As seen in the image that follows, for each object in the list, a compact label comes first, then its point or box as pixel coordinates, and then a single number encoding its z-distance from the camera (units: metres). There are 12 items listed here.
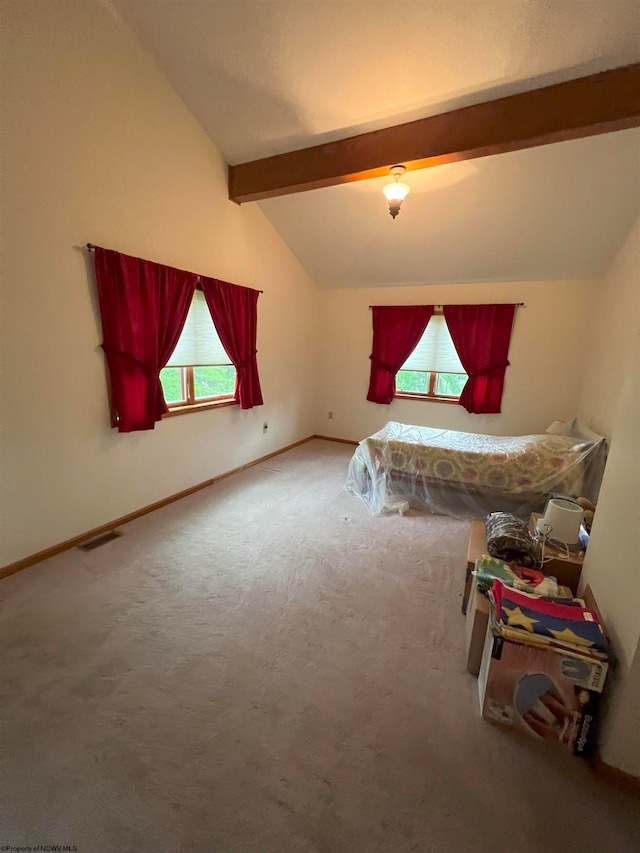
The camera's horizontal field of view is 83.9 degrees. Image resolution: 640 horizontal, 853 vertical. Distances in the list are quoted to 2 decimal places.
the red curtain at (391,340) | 4.64
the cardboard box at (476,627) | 1.50
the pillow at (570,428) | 3.54
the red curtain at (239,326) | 3.32
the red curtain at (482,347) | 4.26
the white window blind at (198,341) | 3.18
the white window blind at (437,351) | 4.61
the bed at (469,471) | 2.91
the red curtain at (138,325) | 2.44
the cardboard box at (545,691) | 1.24
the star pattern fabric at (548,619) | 1.25
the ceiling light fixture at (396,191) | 2.57
